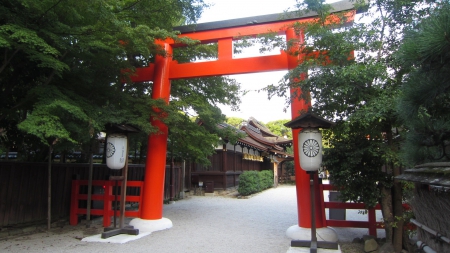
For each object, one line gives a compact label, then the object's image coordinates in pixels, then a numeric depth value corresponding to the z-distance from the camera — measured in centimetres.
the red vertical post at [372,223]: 567
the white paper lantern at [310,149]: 512
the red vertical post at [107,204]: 696
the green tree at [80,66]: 466
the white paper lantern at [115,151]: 611
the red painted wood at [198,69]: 663
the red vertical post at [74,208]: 748
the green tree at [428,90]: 190
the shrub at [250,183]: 1509
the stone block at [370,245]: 512
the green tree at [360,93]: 471
